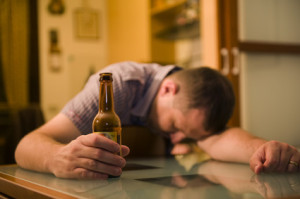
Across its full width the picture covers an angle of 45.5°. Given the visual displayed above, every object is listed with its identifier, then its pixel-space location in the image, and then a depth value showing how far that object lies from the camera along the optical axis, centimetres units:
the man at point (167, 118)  83
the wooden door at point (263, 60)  216
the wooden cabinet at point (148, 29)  338
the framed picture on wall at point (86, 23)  443
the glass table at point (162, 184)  56
